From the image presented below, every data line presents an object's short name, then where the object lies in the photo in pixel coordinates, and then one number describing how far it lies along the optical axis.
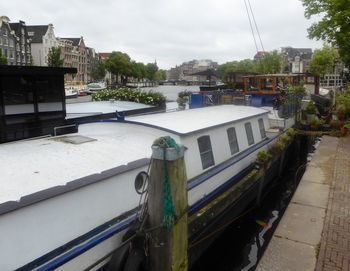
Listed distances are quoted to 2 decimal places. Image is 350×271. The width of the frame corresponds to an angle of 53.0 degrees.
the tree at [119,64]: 83.06
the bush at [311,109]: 16.98
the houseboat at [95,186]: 3.61
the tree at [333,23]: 17.00
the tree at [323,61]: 52.09
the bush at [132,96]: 13.51
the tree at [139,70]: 90.05
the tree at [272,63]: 63.80
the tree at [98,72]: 92.12
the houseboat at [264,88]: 16.78
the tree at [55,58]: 58.79
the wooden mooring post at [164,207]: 4.14
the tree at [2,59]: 44.44
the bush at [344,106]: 15.90
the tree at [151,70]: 116.56
